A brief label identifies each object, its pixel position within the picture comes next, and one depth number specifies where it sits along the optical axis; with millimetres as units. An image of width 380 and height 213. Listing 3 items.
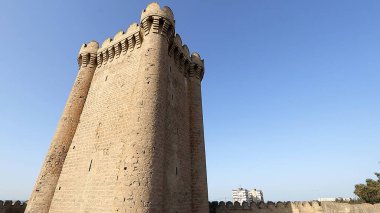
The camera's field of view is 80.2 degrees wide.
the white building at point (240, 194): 129112
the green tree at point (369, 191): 29500
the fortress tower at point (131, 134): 9895
